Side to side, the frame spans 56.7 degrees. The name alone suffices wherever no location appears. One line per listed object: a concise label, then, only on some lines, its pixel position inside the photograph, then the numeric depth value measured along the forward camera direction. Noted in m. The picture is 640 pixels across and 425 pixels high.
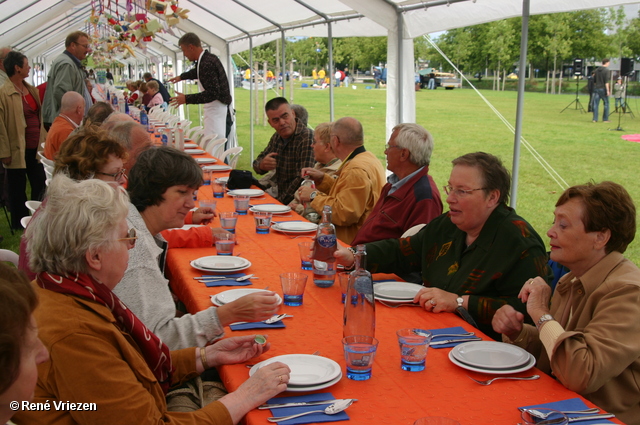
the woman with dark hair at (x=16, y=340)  0.96
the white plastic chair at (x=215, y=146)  8.02
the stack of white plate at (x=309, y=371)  1.64
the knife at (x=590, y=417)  1.52
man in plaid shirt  5.55
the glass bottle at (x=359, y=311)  1.90
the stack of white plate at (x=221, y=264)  2.77
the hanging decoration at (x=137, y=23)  6.52
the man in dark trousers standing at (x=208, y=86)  7.91
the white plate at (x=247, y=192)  4.75
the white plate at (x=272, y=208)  4.11
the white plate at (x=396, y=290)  2.41
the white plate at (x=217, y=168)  5.81
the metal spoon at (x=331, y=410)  1.51
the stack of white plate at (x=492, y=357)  1.77
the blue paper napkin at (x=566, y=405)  1.58
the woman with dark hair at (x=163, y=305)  2.05
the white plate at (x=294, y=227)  3.54
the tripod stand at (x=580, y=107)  22.70
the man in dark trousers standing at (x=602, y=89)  16.39
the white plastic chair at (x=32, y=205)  3.32
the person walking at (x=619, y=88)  17.93
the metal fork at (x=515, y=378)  1.72
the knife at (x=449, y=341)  1.99
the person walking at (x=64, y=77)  7.30
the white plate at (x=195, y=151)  7.14
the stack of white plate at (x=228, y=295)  2.35
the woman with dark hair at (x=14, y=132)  6.46
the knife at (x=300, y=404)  1.57
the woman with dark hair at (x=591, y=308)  1.74
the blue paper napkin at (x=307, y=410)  1.50
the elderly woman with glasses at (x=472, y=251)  2.36
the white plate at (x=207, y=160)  6.31
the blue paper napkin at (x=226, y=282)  2.61
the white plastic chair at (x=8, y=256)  2.61
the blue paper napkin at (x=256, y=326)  2.12
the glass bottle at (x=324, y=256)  2.60
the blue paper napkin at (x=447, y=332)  1.99
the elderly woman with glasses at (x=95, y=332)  1.37
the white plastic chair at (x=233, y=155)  7.36
